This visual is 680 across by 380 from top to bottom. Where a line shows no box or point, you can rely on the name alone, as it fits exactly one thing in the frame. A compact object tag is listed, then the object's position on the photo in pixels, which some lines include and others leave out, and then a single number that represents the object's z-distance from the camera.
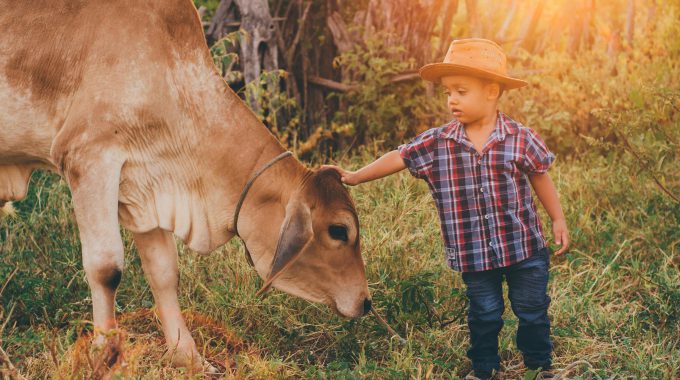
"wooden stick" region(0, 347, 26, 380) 2.67
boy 3.21
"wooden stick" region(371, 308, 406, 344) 3.58
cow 3.25
